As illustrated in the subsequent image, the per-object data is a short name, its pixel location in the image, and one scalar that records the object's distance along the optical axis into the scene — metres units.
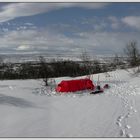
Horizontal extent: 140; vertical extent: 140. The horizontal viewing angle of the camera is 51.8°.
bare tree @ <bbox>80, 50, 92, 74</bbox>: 25.58
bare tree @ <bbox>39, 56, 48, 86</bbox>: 16.37
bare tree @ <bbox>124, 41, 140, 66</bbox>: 27.84
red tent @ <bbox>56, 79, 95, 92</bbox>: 11.70
